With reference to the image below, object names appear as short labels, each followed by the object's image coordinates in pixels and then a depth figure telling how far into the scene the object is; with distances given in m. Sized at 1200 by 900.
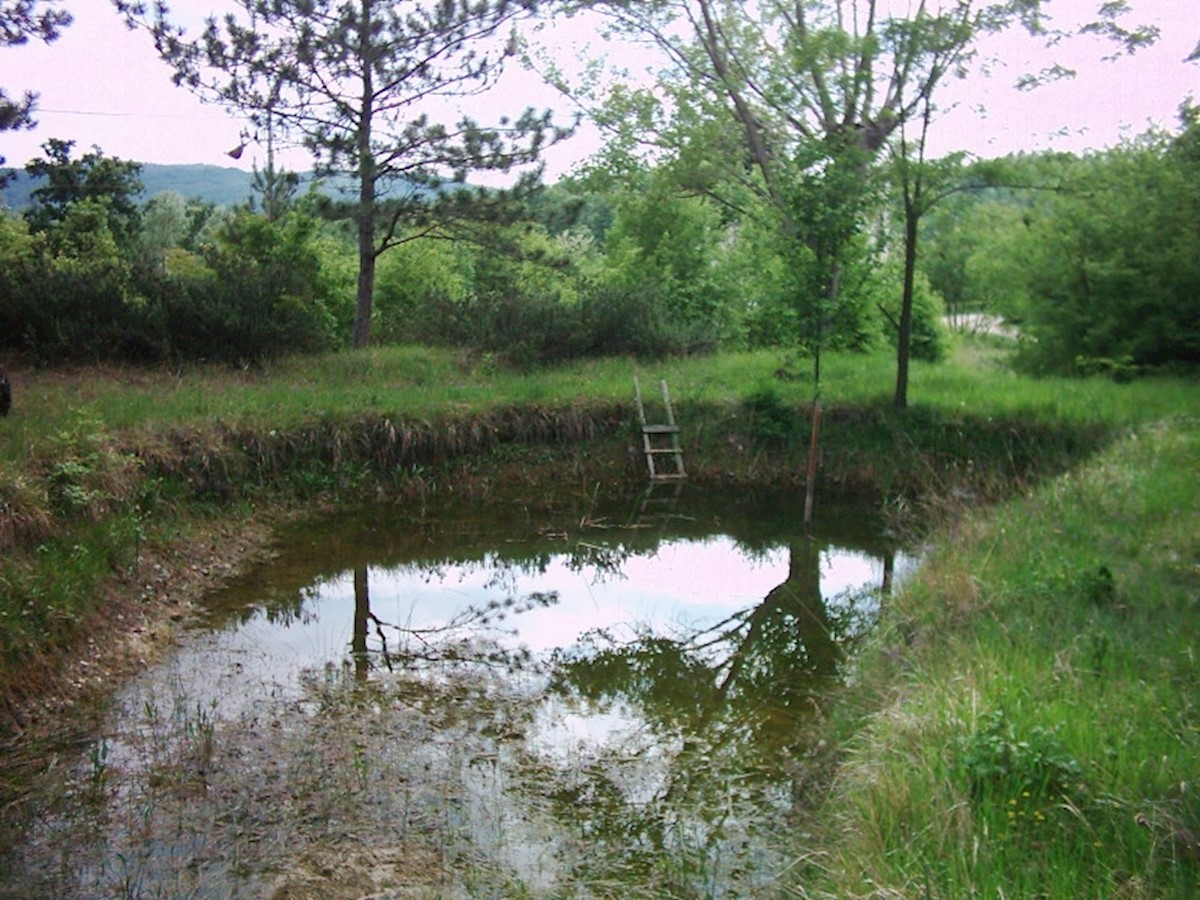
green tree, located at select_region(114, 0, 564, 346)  13.88
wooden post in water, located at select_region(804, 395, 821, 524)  11.45
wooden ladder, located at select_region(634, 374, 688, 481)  13.46
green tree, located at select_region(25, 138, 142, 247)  32.35
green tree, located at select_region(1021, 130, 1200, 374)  14.73
